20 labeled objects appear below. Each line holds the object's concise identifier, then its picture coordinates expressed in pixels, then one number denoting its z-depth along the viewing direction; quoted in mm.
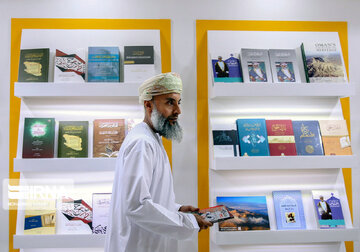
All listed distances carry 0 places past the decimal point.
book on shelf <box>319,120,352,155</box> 2598
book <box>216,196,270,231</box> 2543
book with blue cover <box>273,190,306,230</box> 2600
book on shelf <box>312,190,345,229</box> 2590
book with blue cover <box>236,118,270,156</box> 2557
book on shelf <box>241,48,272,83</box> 2607
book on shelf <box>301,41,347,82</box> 2658
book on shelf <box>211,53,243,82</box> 2611
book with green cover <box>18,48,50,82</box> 2533
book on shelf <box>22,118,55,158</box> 2467
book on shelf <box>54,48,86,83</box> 2553
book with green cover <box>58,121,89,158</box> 2520
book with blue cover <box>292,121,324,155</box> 2609
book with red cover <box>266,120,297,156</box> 2578
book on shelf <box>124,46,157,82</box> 2553
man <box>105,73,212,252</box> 1626
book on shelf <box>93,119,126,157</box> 2541
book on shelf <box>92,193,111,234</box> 2488
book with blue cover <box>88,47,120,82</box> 2564
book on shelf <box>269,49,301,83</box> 2645
